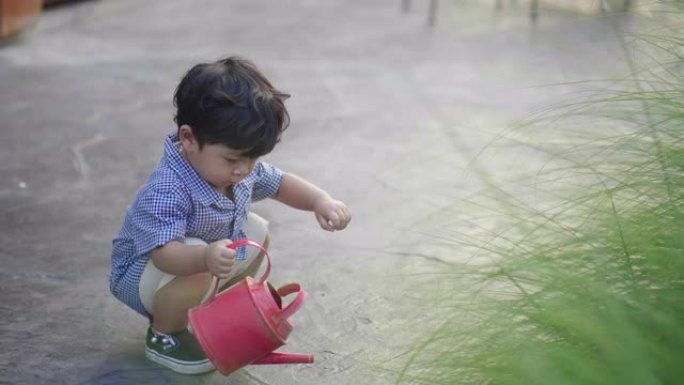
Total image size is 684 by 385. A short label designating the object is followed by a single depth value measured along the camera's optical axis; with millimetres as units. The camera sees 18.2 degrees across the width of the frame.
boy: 2866
